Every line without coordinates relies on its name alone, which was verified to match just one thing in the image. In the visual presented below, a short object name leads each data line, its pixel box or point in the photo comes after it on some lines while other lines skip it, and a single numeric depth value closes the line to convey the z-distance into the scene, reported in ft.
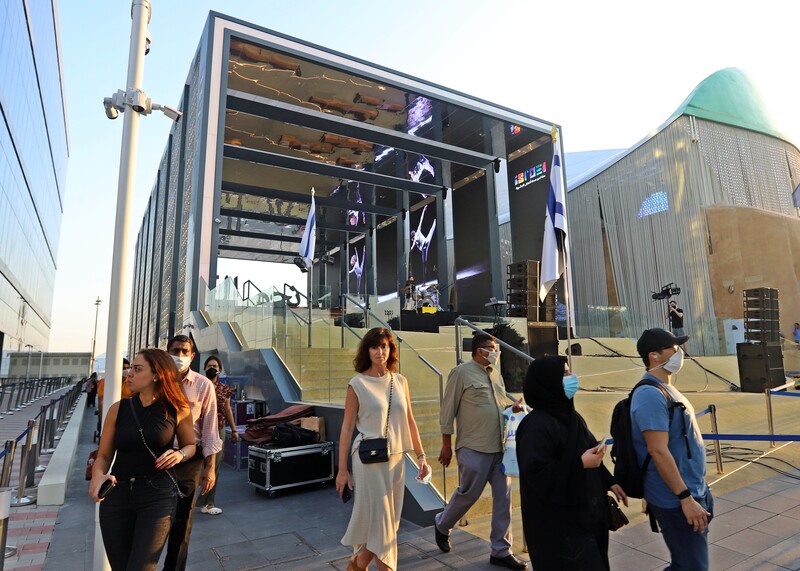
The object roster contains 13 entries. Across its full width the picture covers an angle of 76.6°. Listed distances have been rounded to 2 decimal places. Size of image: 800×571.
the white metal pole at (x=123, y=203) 13.03
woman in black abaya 7.34
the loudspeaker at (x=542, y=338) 36.76
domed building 83.97
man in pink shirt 10.84
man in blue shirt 7.90
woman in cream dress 10.28
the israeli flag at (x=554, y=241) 23.53
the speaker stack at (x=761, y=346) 42.27
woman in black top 8.51
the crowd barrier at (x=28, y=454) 9.68
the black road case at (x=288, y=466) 19.93
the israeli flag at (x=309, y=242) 50.80
